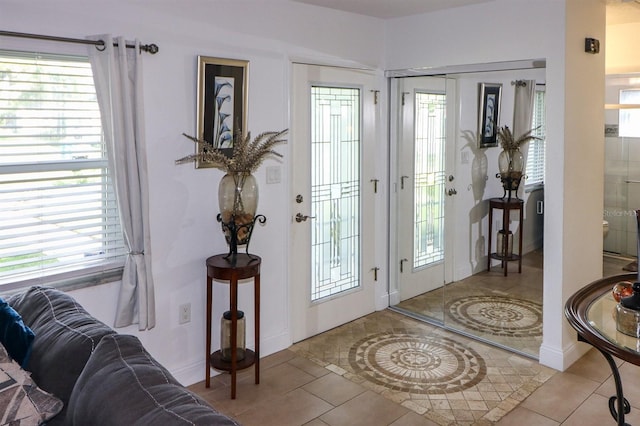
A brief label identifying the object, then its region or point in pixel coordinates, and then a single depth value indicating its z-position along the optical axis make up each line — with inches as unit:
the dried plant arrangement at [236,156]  123.9
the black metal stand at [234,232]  127.3
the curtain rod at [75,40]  101.5
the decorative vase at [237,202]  125.4
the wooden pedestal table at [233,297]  124.8
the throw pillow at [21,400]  66.7
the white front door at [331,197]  156.6
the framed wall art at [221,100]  130.3
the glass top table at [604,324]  77.0
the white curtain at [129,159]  112.6
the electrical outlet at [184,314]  133.3
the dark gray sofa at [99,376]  54.6
